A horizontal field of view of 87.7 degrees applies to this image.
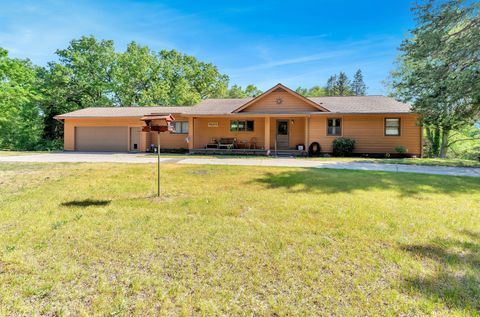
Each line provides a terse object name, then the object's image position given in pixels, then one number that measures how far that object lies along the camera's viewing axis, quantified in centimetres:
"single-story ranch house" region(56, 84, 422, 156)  1581
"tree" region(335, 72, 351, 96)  5428
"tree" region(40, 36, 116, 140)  2617
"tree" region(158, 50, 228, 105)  3055
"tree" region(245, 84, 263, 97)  4370
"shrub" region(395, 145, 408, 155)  1524
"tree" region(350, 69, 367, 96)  5758
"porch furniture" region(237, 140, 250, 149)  1812
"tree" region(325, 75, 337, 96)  5423
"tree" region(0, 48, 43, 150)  2125
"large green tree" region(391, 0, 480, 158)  986
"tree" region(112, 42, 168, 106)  2900
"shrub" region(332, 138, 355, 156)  1562
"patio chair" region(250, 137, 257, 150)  1804
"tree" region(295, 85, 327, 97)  4880
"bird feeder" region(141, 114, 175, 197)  588
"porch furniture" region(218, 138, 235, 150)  1783
